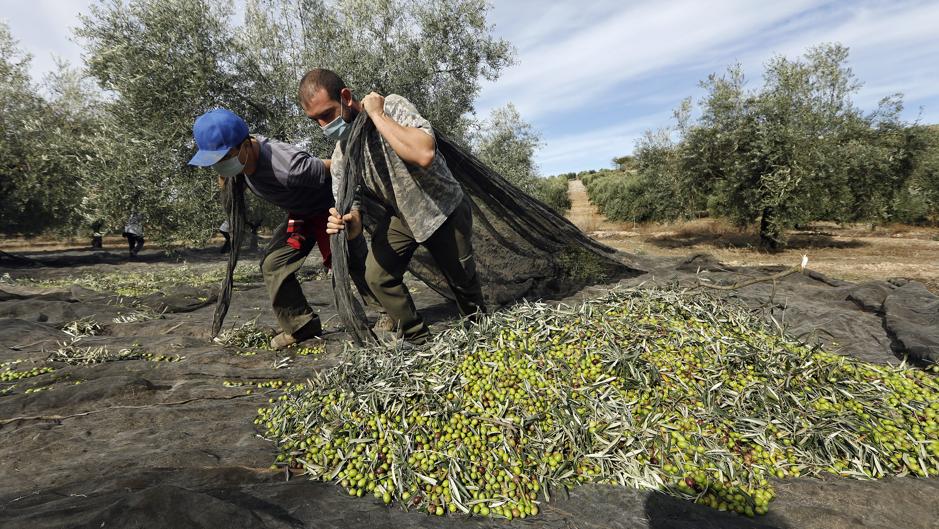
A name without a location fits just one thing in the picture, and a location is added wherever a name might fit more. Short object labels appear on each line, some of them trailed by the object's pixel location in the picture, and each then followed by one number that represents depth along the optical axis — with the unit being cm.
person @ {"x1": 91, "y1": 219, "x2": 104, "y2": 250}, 2160
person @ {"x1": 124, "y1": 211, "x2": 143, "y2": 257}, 1512
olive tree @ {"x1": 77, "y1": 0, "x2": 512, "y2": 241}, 1049
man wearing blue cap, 385
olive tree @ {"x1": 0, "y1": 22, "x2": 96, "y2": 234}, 1614
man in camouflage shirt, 347
